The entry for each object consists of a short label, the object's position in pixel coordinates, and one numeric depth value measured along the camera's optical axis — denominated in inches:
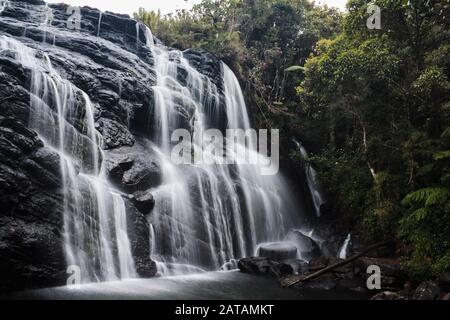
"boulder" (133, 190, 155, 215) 464.8
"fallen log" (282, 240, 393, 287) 434.9
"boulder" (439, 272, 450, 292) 379.9
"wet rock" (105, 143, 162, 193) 485.7
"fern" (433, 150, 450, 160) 414.6
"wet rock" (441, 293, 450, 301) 334.6
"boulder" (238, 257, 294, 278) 472.1
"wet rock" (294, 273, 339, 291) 431.5
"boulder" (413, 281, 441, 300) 355.3
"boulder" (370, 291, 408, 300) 355.4
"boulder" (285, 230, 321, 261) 589.0
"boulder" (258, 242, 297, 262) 545.0
